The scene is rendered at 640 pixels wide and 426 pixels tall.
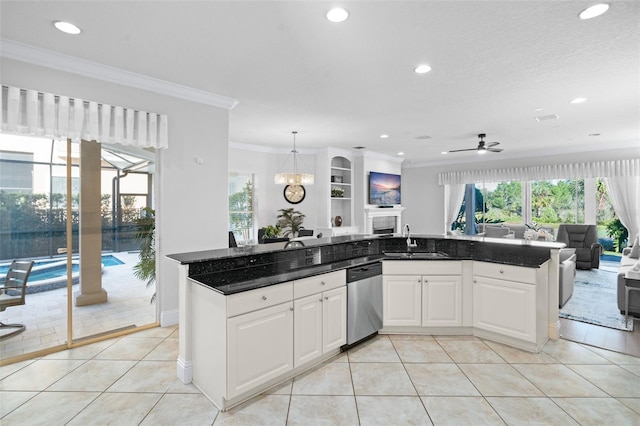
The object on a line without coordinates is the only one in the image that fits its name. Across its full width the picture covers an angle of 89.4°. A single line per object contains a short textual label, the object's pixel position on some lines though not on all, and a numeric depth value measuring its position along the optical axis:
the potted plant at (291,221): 7.45
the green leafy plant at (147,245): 3.74
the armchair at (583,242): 6.96
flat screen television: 8.23
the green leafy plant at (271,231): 6.85
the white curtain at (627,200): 6.90
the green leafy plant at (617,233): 7.50
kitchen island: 2.29
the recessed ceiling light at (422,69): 3.15
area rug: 3.97
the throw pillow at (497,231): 7.77
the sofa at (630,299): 4.00
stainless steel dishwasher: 3.12
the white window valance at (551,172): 6.95
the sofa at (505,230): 7.75
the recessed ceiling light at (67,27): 2.43
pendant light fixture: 6.10
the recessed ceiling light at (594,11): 2.17
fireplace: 8.45
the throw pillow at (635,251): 5.76
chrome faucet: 4.07
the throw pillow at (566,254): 5.19
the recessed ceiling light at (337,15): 2.23
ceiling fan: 5.84
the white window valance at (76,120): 2.76
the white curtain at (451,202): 9.61
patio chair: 2.93
